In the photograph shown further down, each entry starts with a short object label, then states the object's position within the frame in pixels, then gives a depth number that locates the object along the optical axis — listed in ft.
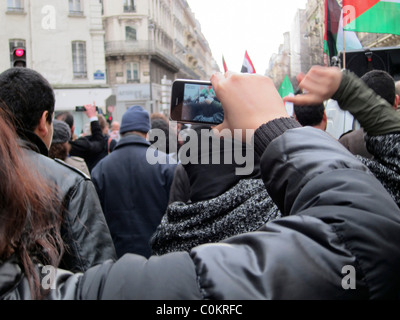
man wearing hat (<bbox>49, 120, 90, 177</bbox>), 11.94
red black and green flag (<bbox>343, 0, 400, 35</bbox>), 15.73
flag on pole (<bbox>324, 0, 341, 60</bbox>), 21.11
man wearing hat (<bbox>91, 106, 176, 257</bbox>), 11.45
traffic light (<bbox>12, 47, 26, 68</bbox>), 18.47
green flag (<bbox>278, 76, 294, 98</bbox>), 20.62
